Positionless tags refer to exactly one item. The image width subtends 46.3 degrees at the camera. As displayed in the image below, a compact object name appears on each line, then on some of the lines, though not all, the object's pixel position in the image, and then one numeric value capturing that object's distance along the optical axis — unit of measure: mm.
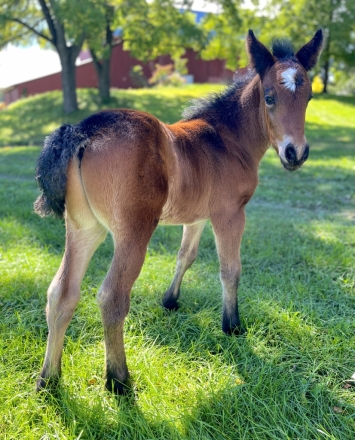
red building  26562
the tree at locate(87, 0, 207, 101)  15188
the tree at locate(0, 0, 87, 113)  14305
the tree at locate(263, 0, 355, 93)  22234
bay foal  2357
